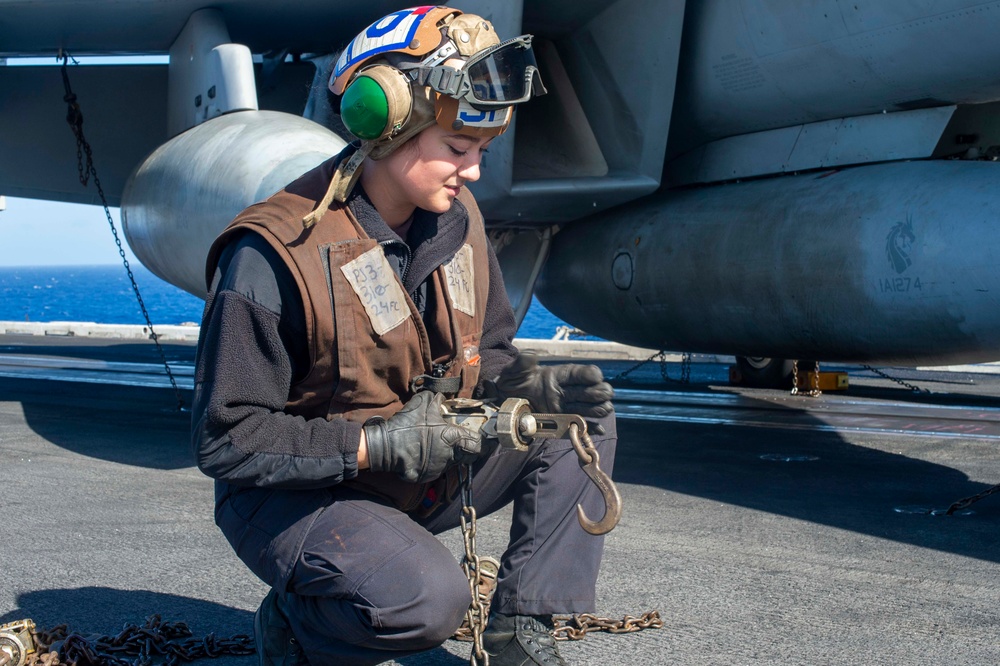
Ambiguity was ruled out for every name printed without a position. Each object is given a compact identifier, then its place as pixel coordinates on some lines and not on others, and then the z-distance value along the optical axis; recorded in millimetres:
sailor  2131
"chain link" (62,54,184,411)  7137
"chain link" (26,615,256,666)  2635
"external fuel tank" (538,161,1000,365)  4754
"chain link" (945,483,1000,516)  4281
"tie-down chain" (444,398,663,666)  2166
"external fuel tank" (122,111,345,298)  5305
